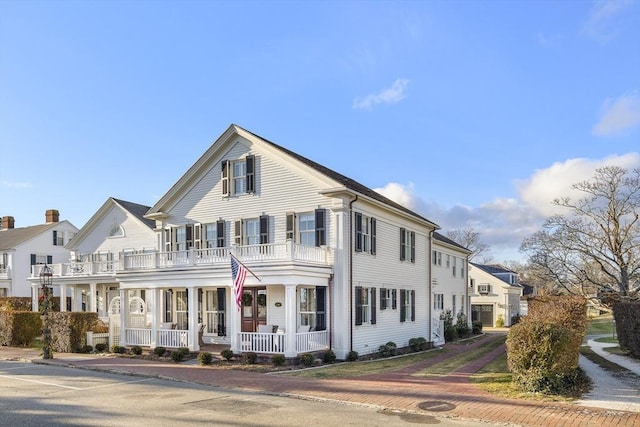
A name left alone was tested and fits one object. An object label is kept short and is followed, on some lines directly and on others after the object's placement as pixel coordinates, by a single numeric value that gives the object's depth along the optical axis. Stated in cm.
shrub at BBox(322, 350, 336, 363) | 2041
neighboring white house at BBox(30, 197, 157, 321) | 3212
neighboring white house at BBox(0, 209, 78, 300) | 4994
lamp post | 2161
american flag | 1881
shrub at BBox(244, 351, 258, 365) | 1934
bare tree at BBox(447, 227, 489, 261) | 8033
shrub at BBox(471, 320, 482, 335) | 4162
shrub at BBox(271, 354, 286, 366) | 1878
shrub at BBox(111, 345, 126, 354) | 2328
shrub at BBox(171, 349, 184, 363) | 2052
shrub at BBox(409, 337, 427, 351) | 2734
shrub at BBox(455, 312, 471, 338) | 3706
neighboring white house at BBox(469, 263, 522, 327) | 5572
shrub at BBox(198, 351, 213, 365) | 1939
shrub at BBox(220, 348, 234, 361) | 1980
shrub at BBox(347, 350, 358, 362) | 2127
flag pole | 1915
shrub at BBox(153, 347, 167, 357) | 2180
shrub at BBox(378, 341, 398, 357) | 2412
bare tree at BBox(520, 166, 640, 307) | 2997
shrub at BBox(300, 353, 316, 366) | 1922
